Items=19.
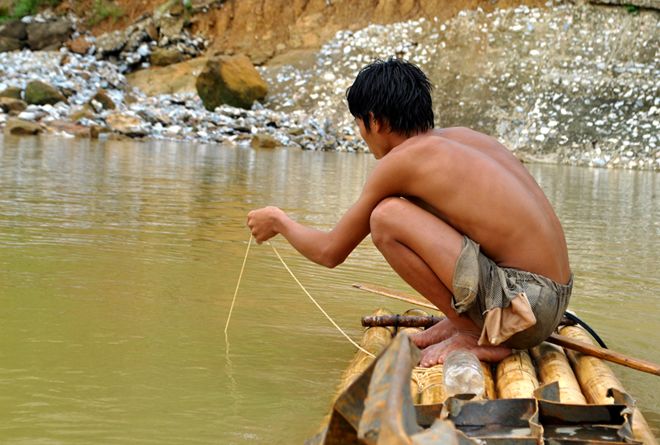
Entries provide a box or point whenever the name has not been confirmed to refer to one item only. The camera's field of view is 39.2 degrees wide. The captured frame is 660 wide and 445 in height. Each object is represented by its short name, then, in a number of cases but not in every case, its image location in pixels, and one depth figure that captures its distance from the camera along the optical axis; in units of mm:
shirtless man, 3197
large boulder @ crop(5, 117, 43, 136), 17766
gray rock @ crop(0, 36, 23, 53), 25534
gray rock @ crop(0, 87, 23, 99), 20812
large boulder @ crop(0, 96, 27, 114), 19953
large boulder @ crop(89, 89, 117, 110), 21156
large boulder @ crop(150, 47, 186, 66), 24859
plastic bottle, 2881
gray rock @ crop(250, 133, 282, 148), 19500
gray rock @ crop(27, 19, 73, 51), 26000
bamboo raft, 1601
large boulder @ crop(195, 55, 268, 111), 22156
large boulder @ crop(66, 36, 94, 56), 25594
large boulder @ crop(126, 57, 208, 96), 23797
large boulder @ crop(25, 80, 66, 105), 20875
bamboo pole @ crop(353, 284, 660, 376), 3234
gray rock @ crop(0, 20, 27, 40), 26125
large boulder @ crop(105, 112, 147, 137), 19234
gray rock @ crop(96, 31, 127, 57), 25203
